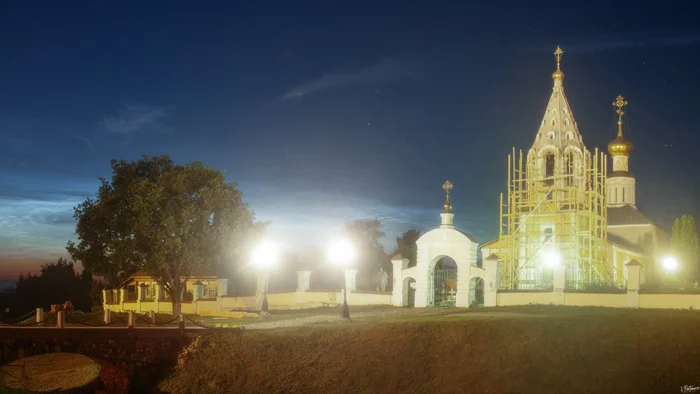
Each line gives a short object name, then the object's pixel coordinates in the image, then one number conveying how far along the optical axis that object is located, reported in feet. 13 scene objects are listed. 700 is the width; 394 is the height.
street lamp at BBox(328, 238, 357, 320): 94.07
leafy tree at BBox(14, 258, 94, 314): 200.23
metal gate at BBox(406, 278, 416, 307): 112.78
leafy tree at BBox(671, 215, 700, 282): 158.20
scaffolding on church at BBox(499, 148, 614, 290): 123.75
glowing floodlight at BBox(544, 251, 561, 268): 117.85
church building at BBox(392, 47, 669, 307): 109.29
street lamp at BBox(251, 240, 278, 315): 101.60
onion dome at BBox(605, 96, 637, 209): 177.47
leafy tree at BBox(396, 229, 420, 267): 202.59
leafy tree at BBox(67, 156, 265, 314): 111.96
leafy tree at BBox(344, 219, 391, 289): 214.28
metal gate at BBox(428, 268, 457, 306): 110.32
